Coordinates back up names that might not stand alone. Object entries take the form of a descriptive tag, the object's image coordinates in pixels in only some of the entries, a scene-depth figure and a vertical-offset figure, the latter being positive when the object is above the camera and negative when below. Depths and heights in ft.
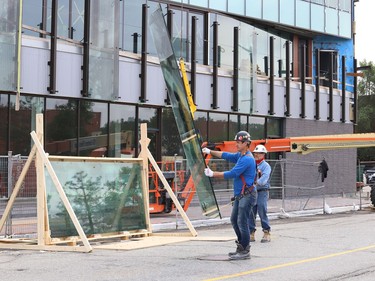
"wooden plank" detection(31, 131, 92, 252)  33.55 -2.22
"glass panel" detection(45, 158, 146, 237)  35.42 -2.25
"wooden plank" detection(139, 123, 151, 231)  41.42 +0.29
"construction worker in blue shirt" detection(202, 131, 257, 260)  30.91 -1.53
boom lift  57.16 +1.54
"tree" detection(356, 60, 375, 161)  162.40 +15.42
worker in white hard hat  38.75 -2.06
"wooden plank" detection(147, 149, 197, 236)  40.47 -2.49
